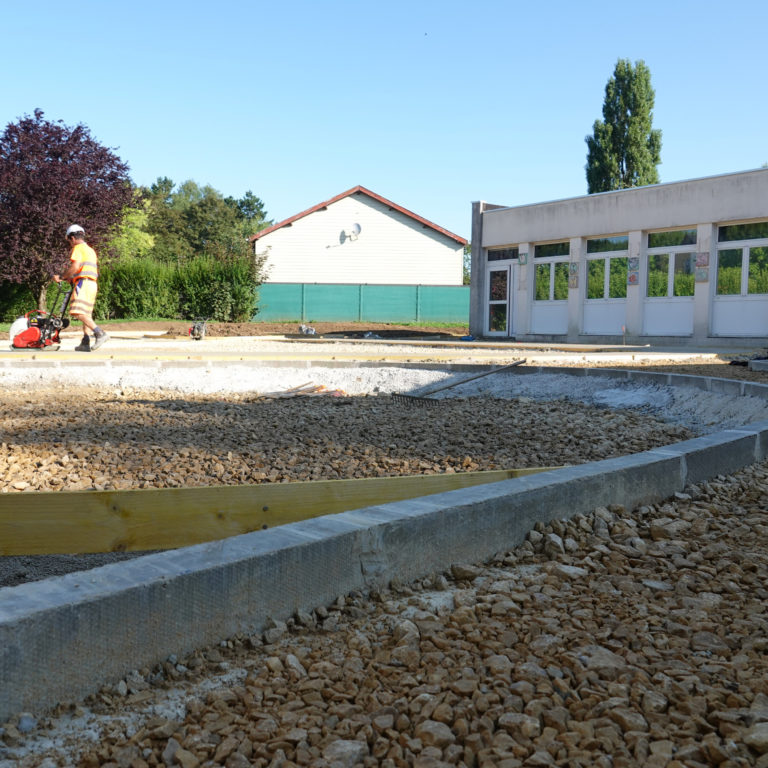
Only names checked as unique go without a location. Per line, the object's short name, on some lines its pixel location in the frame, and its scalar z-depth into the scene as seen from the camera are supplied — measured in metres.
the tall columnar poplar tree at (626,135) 43.94
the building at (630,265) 19.83
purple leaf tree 25.47
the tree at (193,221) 68.68
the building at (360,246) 41.19
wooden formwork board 3.28
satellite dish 41.56
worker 12.72
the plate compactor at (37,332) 13.70
